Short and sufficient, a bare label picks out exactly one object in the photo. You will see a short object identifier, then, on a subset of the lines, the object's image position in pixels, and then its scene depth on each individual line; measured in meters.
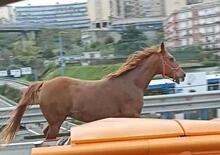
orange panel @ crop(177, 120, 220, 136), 3.70
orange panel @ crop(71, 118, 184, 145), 3.63
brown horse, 10.10
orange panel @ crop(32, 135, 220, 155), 3.51
